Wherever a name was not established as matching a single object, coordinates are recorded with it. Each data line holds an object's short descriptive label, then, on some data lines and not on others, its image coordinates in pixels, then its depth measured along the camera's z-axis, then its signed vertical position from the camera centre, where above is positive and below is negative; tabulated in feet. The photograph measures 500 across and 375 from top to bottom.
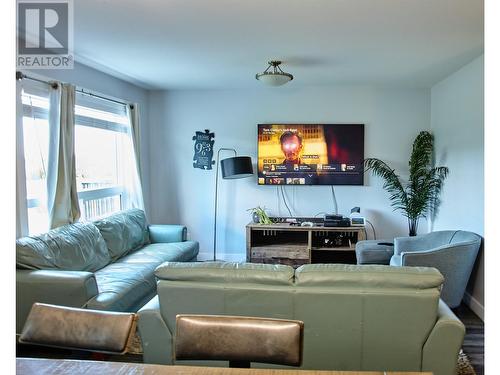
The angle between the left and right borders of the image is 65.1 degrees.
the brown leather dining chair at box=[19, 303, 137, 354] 4.42 -1.67
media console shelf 16.61 -2.66
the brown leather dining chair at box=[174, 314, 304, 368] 4.38 -1.77
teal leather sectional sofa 9.11 -2.31
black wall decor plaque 18.95 +1.73
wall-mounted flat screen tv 18.07 +1.39
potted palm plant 16.58 +0.06
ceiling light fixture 12.18 +3.35
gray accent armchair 11.70 -2.34
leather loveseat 6.69 -2.19
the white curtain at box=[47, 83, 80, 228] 11.72 +0.78
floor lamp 17.12 +0.75
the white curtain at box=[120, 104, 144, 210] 16.92 +0.86
